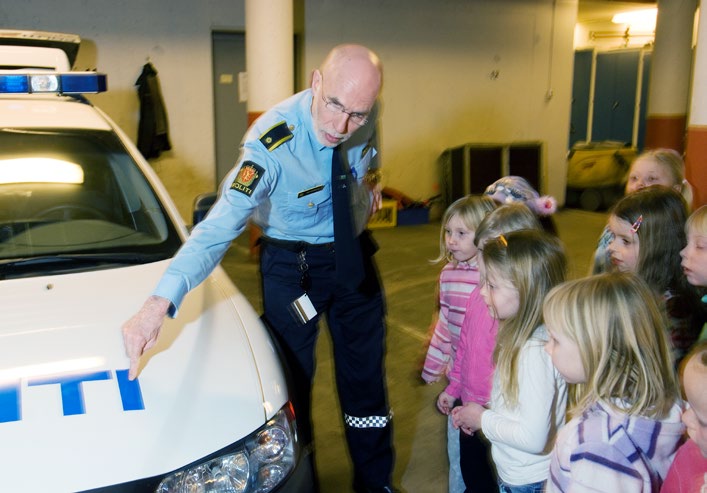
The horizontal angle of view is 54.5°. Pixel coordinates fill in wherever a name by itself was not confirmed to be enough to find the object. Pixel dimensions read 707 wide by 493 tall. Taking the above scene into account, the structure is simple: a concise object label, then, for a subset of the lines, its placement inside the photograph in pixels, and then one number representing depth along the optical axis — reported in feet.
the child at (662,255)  7.39
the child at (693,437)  4.21
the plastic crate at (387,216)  26.58
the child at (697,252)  6.61
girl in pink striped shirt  7.97
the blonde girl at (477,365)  7.13
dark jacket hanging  22.85
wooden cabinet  28.50
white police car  5.22
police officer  6.93
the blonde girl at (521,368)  5.73
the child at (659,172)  10.09
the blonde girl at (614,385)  4.65
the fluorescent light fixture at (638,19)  42.23
